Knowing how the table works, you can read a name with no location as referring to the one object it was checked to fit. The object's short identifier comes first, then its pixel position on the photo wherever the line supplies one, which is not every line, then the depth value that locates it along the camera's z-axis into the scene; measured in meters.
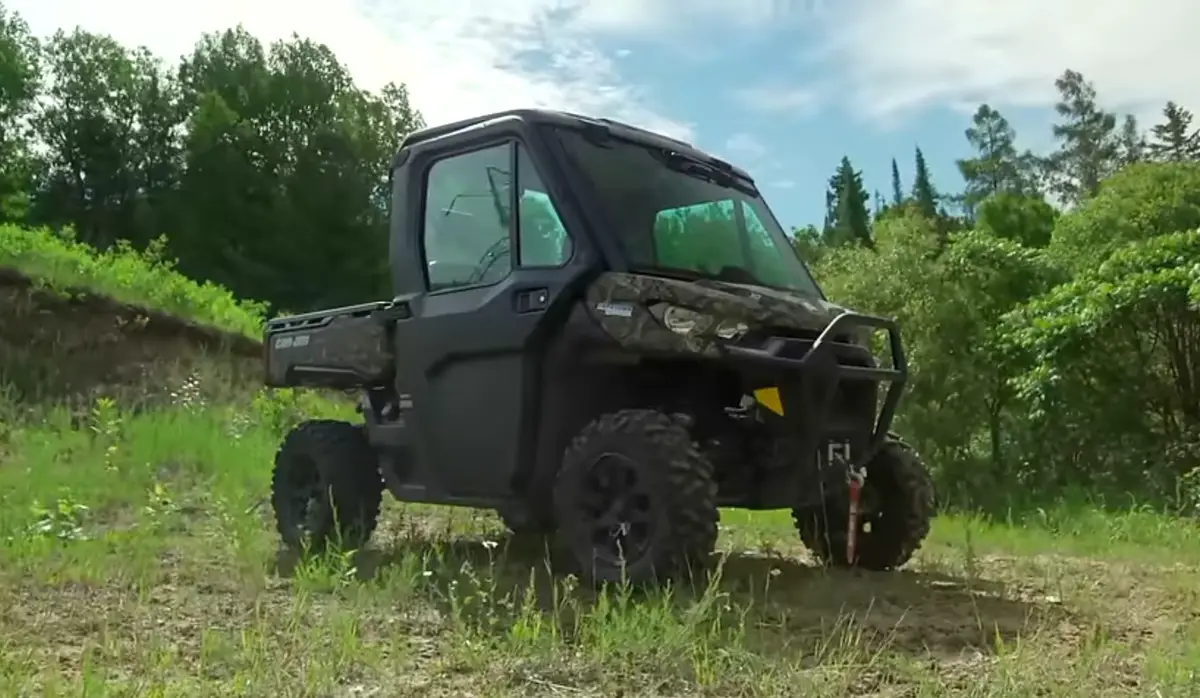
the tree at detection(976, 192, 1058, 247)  29.75
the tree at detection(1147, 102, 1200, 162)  43.78
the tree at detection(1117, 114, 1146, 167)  44.78
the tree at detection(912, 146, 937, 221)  72.84
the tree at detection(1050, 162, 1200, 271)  18.62
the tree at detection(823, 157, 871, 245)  65.00
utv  4.66
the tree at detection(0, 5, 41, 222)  42.91
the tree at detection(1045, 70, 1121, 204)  45.03
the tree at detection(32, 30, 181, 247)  47.97
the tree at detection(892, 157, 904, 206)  94.50
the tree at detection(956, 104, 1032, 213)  49.03
